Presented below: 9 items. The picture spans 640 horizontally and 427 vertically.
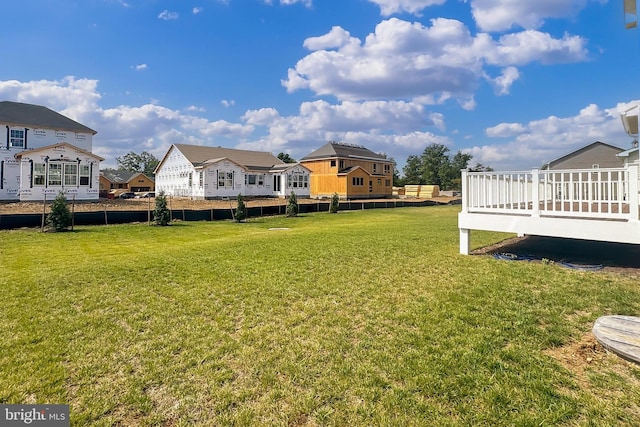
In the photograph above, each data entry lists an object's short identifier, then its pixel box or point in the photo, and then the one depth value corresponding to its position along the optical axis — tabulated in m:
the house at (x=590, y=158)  24.92
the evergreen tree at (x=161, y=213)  13.52
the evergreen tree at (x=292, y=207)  18.48
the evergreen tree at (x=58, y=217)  11.23
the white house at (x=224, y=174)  27.70
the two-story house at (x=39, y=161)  20.00
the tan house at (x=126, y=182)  56.74
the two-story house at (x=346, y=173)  33.91
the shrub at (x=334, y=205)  20.89
